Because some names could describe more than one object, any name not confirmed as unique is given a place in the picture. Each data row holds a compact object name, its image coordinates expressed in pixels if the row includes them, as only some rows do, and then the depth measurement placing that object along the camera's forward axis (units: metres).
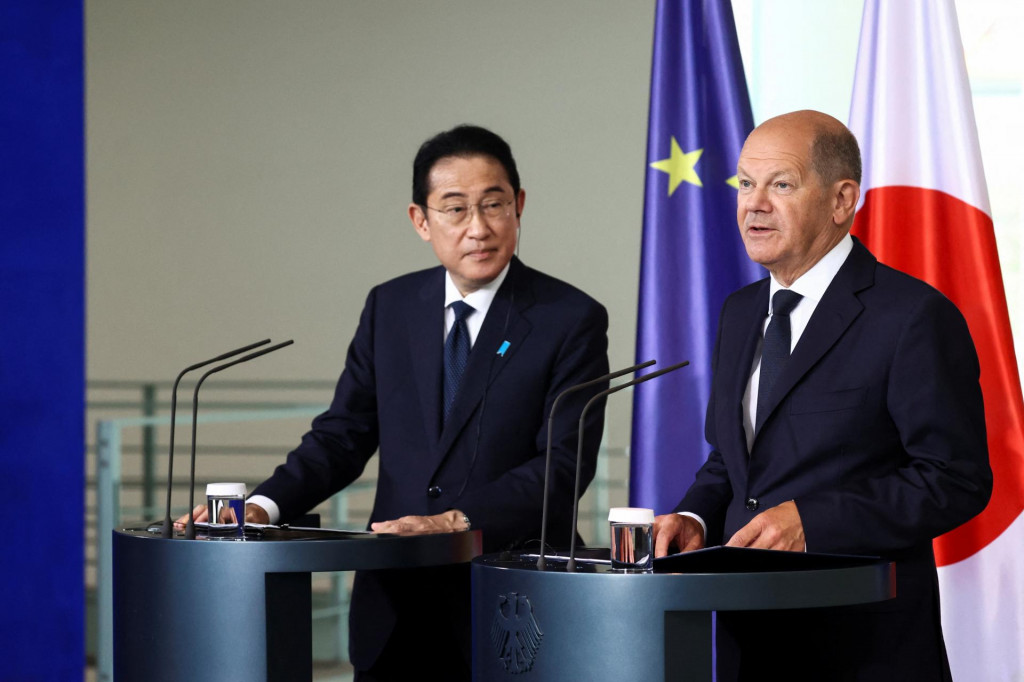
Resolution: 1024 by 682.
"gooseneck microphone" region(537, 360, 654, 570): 3.40
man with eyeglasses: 4.79
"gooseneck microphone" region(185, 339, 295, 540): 4.17
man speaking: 3.74
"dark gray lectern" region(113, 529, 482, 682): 4.02
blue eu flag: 6.57
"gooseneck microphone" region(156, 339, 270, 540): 4.24
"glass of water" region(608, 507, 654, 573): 3.35
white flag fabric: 5.89
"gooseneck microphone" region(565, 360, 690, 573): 3.31
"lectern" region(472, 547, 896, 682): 3.16
